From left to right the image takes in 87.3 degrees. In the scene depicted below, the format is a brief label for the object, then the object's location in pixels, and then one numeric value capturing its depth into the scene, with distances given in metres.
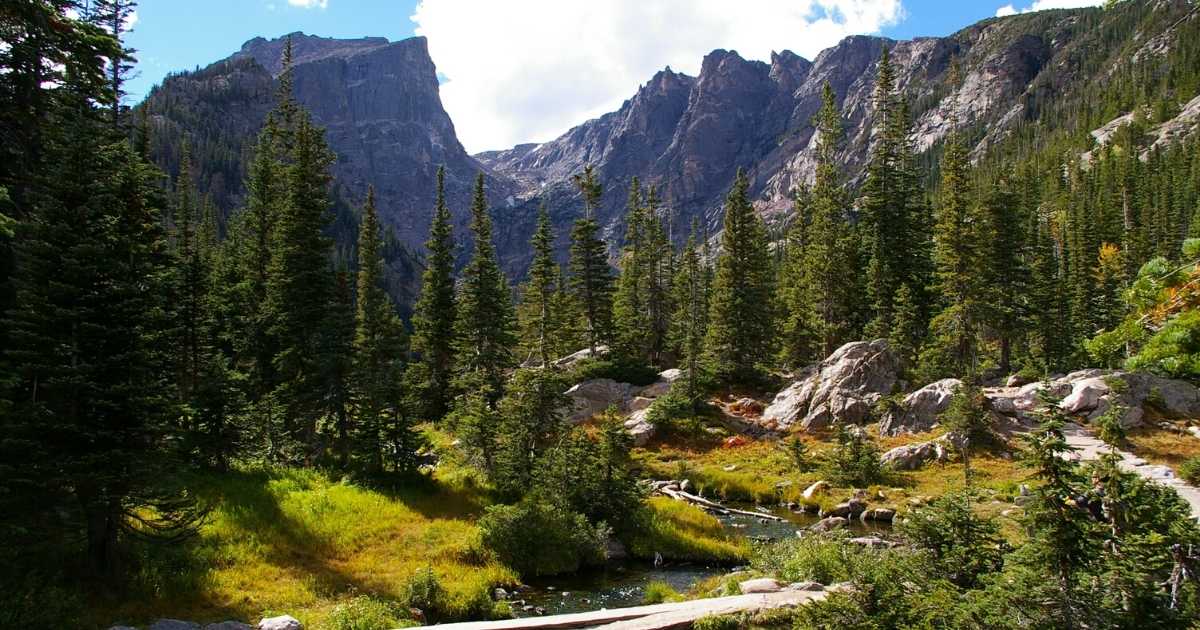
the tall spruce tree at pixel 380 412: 24.86
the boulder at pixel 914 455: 33.16
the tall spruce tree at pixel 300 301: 29.62
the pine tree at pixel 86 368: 13.18
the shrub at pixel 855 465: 31.53
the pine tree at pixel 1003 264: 42.41
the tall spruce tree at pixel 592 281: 54.94
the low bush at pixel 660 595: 16.84
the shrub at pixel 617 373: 50.84
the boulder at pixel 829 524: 25.00
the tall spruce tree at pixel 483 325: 44.72
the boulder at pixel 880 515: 27.33
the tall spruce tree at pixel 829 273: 49.59
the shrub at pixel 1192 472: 24.75
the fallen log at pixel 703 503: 29.52
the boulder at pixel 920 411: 37.47
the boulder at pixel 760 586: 14.56
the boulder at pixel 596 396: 46.22
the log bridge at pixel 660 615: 12.26
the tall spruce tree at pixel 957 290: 41.34
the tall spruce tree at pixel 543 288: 52.61
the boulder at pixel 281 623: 13.06
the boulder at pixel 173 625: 12.82
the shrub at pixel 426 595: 16.08
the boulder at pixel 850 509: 28.08
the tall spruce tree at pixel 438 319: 47.22
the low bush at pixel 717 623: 11.91
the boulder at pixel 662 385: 48.28
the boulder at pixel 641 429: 41.72
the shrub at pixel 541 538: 20.34
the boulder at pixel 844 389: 41.38
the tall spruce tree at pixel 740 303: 51.53
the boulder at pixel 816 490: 30.78
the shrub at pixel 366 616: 13.67
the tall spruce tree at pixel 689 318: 44.78
